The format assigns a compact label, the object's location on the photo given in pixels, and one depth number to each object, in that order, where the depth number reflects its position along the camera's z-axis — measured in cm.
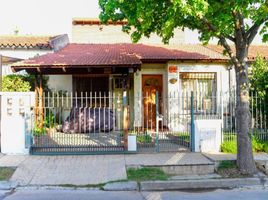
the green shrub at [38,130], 1279
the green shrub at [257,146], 1150
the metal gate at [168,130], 1205
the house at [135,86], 1321
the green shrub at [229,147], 1133
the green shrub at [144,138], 1253
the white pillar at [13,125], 1114
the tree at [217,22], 820
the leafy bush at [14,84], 1576
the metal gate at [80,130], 1137
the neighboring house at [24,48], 1753
